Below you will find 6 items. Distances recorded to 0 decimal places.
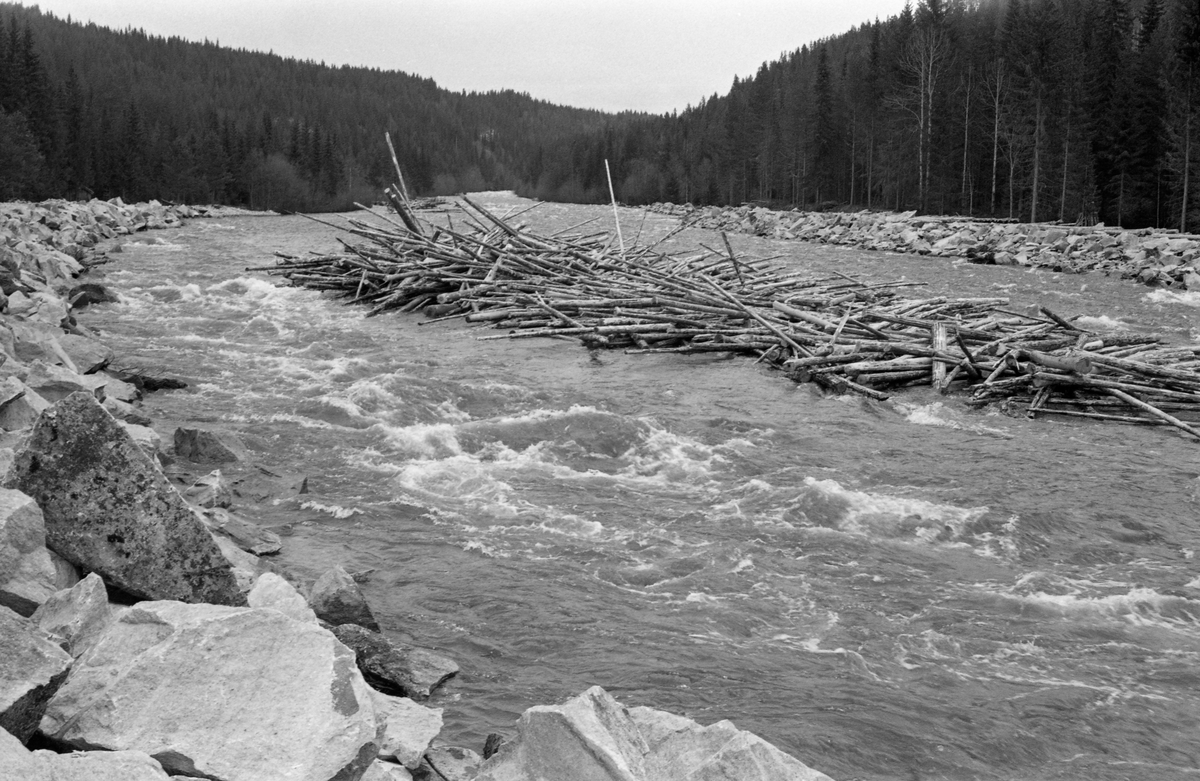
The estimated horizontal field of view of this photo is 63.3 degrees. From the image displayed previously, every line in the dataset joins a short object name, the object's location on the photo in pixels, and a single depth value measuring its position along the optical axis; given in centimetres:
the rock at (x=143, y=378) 1187
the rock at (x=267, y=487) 827
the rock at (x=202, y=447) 893
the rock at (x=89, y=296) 1883
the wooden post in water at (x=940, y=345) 1255
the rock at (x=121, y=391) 1061
